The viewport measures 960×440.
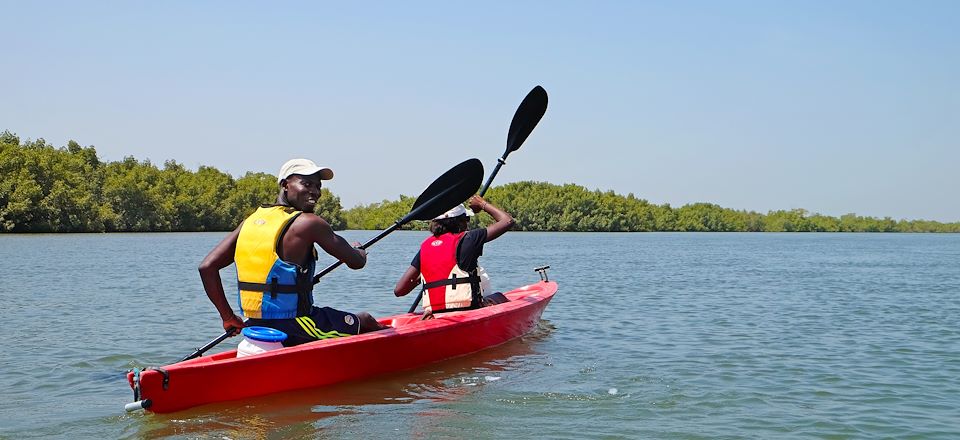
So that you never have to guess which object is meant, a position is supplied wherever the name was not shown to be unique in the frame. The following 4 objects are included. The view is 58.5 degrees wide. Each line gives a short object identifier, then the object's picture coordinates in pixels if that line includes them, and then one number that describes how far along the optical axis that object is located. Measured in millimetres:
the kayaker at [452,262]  8266
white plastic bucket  6176
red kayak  5777
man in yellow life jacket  5742
